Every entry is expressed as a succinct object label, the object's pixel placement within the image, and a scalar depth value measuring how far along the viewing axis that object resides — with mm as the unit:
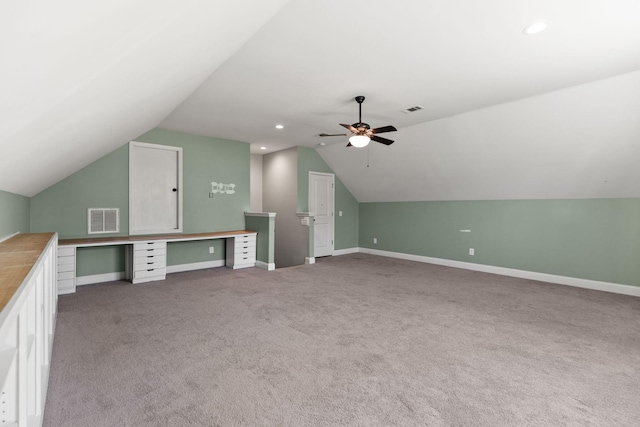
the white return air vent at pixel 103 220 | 4950
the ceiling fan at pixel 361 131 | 3979
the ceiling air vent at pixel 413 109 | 4461
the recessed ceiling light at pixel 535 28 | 2449
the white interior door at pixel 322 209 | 7422
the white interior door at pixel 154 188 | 5352
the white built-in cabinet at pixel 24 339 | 1116
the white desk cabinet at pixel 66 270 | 4258
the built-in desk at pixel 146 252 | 4301
